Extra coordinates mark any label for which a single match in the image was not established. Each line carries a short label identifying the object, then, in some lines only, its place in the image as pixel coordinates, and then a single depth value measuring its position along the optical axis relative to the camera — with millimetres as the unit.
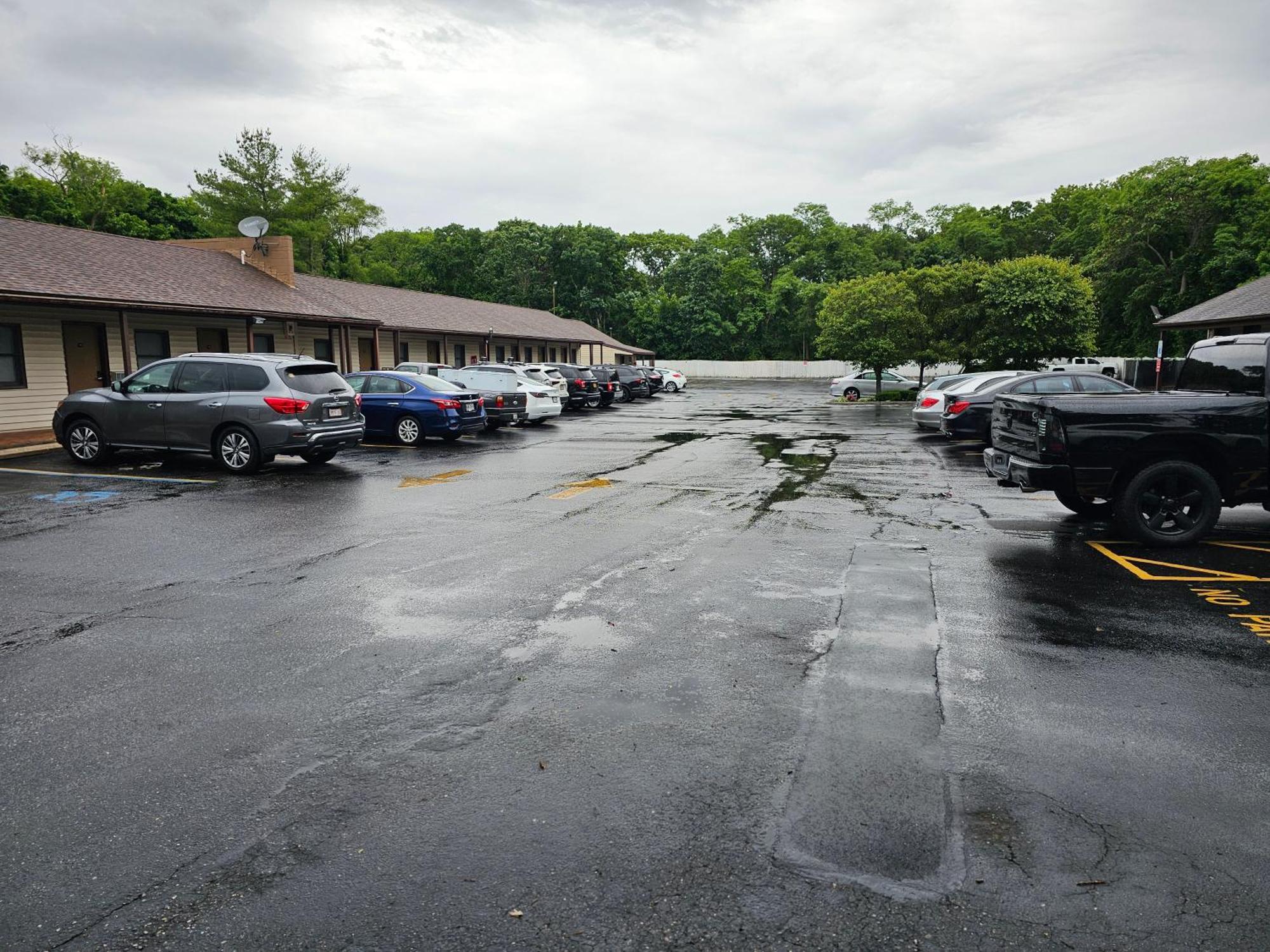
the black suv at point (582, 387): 32156
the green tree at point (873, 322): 39969
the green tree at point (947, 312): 38344
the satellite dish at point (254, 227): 29156
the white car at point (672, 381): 52406
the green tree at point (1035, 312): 35688
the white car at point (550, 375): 29312
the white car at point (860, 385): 42250
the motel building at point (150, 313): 19438
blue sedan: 18812
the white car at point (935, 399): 20438
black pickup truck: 8547
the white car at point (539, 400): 23984
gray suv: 13695
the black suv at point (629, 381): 38719
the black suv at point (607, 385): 34875
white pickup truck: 41625
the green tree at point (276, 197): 60906
